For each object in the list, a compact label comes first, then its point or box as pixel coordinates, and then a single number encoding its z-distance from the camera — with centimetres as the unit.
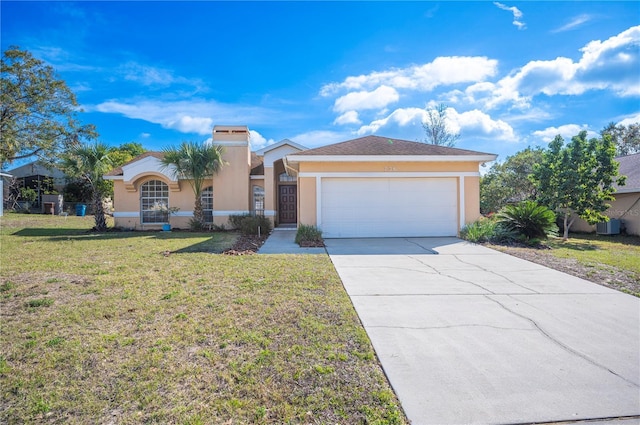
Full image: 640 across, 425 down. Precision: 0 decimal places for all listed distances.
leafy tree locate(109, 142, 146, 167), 4263
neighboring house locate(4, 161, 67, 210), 3142
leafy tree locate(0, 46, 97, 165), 2241
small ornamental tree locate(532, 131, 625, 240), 1228
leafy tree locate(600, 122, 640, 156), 3081
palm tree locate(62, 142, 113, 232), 1554
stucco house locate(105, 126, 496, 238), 1218
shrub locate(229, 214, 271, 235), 1485
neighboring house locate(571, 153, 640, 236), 1474
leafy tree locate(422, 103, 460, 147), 3191
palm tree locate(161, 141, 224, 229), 1567
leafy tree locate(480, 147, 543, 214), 2014
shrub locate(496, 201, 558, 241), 1120
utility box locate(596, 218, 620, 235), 1528
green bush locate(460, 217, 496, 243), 1130
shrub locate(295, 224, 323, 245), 1114
